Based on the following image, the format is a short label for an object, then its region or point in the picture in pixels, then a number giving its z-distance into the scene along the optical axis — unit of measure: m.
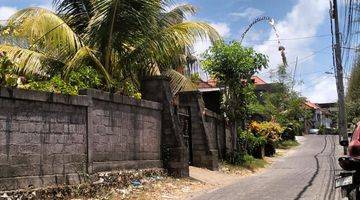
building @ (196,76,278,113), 24.83
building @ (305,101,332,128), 97.77
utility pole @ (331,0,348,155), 27.12
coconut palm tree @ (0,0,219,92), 13.30
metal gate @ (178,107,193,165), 19.02
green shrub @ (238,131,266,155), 25.51
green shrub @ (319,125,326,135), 81.17
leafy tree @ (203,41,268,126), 22.70
